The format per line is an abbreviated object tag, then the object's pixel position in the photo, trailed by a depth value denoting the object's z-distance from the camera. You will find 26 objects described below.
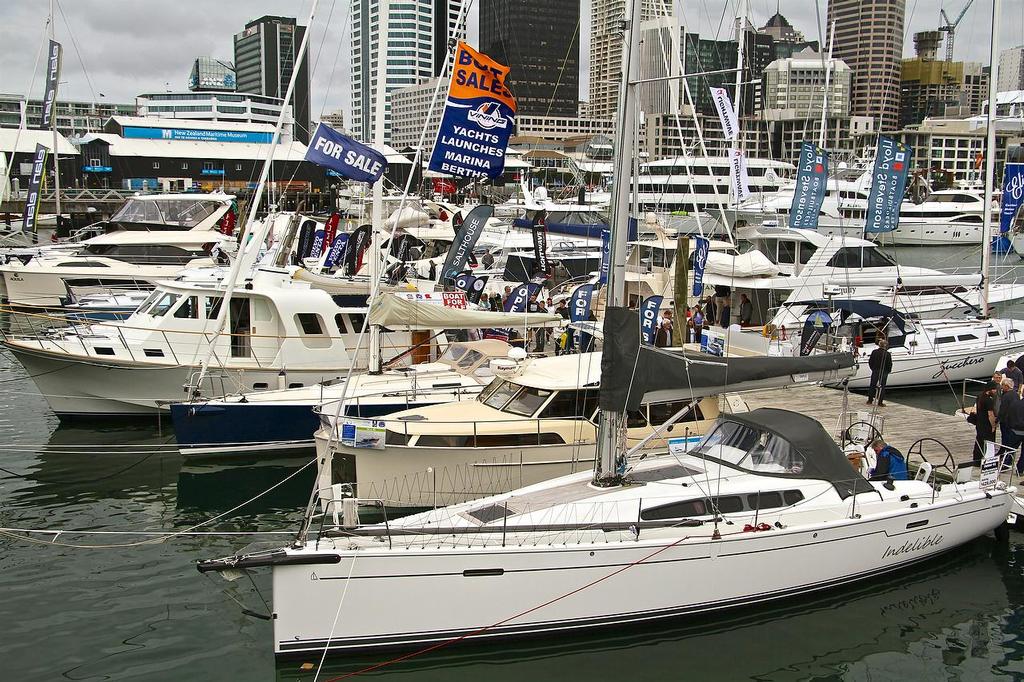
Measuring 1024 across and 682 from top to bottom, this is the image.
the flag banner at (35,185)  40.62
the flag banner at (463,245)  25.50
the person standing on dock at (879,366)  18.82
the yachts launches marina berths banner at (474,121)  14.86
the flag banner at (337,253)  27.59
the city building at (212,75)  190.76
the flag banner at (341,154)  15.74
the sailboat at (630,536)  9.82
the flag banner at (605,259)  19.64
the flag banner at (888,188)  25.50
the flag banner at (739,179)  31.98
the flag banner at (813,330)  22.06
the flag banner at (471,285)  24.56
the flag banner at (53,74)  41.94
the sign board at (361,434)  13.90
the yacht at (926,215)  65.46
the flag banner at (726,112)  29.19
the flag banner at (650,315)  18.44
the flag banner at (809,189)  28.30
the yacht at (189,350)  20.05
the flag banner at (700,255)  23.36
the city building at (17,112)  175.77
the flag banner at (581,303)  20.92
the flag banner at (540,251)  32.59
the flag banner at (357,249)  27.11
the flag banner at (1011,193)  25.53
